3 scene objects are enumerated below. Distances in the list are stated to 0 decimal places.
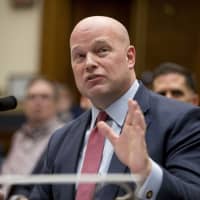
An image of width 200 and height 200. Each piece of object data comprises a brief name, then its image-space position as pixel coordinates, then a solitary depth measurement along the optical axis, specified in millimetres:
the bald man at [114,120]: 3432
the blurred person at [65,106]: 8492
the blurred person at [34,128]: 7289
